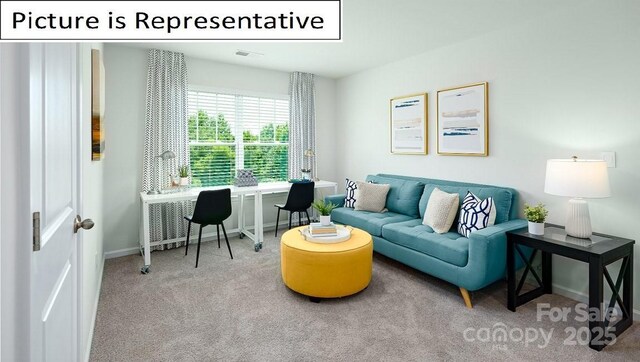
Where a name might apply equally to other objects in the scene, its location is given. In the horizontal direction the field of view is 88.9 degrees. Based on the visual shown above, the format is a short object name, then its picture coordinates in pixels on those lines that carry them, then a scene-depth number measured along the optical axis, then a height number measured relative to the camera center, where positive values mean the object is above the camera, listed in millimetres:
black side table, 2023 -675
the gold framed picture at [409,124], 3977 +589
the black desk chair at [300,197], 4191 -343
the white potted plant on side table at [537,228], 2441 -438
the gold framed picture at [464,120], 3314 +534
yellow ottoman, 2576 -784
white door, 810 -74
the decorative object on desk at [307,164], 4883 +106
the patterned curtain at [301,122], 4984 +762
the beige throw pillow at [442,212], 3029 -394
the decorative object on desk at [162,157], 3648 +165
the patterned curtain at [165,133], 3830 +460
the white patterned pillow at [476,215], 2791 -397
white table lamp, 2225 -105
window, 4309 +489
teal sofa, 2495 -584
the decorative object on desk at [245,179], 4293 -106
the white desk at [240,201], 3275 -332
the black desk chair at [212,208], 3334 -385
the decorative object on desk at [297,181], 4312 -141
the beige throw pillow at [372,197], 3936 -324
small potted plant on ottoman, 3004 -392
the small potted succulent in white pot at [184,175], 3869 -47
